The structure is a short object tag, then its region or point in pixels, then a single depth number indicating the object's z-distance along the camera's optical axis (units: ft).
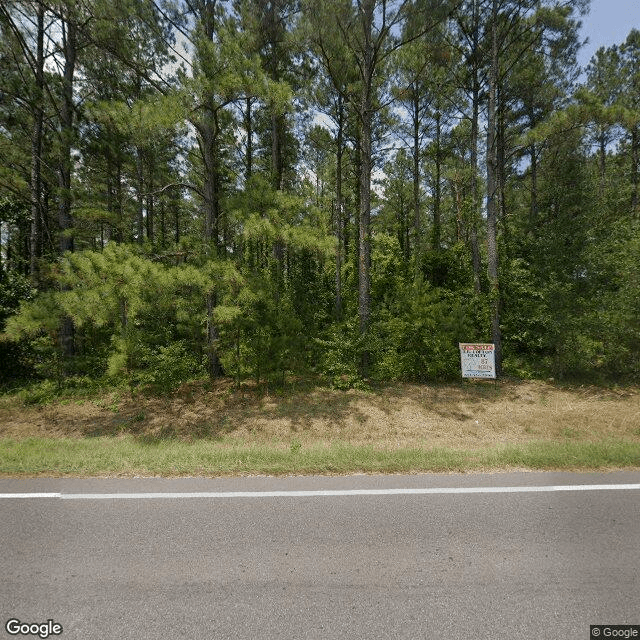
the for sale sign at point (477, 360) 29.60
